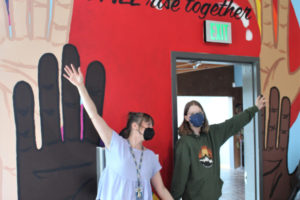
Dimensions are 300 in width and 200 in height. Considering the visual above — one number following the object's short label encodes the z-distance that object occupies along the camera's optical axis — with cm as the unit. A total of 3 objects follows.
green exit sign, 288
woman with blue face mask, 241
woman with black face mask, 196
